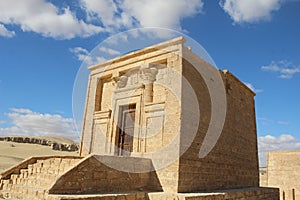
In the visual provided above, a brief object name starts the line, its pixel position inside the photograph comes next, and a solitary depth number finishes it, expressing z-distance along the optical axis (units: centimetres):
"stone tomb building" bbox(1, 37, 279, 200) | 597
